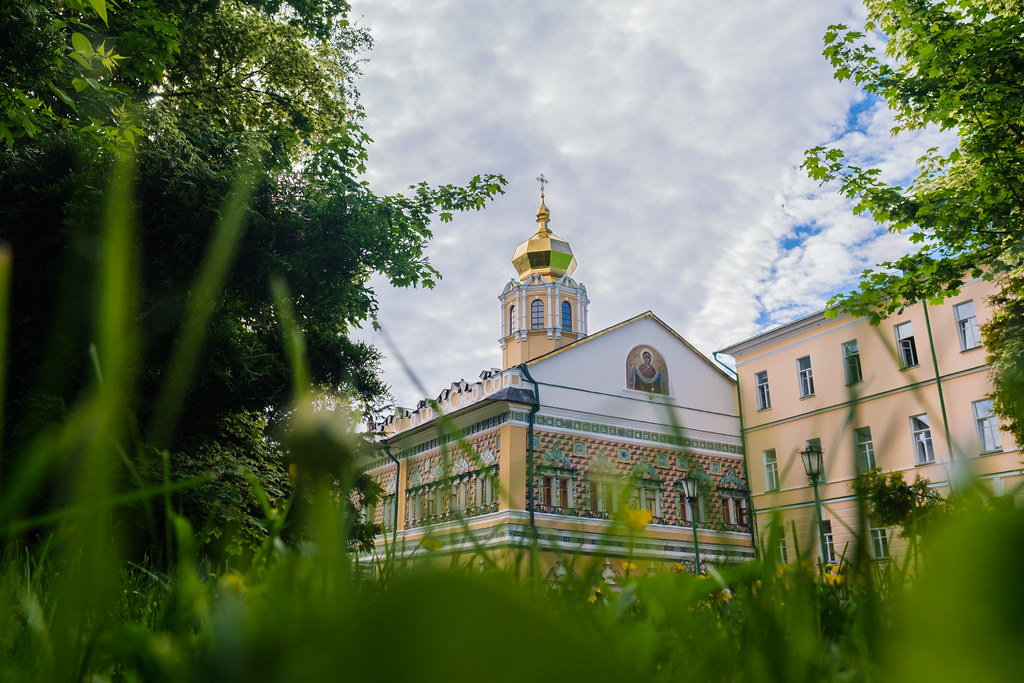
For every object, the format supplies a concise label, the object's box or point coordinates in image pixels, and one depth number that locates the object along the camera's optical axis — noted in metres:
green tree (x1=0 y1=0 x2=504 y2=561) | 6.14
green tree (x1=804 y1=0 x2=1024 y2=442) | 8.78
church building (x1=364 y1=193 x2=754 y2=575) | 21.50
